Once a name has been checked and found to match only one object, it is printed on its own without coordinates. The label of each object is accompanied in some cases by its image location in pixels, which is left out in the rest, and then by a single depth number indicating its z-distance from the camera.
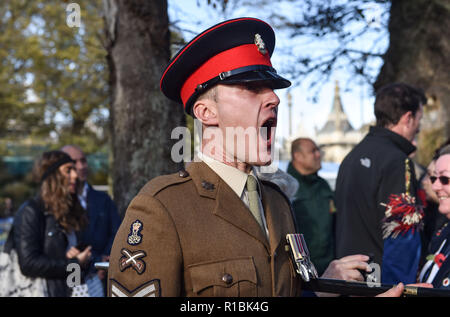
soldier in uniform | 1.58
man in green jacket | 4.61
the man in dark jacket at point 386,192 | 2.97
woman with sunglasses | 2.26
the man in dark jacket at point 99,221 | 4.28
